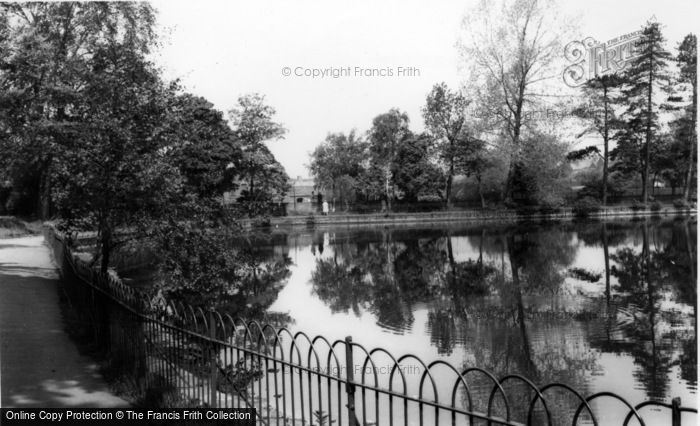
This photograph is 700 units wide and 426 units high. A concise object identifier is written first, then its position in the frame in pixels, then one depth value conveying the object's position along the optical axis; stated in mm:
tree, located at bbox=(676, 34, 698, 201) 28969
